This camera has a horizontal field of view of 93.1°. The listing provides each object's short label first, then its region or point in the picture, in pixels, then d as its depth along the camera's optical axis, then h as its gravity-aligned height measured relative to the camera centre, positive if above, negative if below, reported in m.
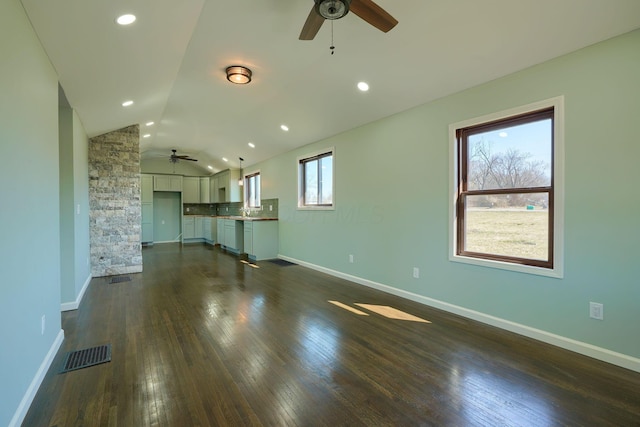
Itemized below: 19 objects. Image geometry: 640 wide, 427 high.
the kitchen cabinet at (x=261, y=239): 6.92 -0.70
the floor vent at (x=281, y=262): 6.37 -1.16
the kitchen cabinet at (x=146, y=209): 9.59 +0.01
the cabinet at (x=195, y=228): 10.57 -0.67
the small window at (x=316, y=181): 5.64 +0.56
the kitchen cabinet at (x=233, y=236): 7.75 -0.70
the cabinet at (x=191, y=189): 10.73 +0.72
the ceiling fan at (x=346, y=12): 1.92 +1.31
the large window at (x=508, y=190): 2.74 +0.19
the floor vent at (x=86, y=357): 2.33 -1.20
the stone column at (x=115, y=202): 5.26 +0.13
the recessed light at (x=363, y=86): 3.71 +1.52
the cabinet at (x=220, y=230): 8.72 -0.61
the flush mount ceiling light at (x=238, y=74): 3.66 +1.66
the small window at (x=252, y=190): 8.74 +0.56
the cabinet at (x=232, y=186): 9.40 +0.73
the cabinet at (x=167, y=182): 9.95 +0.90
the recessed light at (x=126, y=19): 2.18 +1.40
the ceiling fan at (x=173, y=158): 8.27 +1.43
